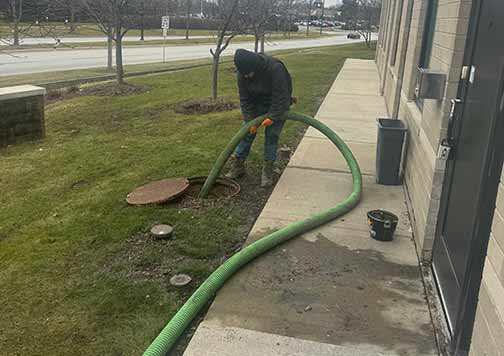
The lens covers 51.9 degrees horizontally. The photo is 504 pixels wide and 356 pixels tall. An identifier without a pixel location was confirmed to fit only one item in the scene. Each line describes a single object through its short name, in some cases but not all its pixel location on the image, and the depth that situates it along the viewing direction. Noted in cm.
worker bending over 575
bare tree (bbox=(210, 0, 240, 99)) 1180
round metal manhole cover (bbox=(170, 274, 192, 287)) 412
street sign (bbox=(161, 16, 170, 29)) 2442
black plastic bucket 489
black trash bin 639
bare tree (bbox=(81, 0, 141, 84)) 1330
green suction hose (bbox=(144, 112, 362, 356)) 341
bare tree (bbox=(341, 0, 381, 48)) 4619
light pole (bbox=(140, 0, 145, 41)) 1816
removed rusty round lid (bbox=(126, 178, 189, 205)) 574
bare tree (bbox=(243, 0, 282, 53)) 1652
